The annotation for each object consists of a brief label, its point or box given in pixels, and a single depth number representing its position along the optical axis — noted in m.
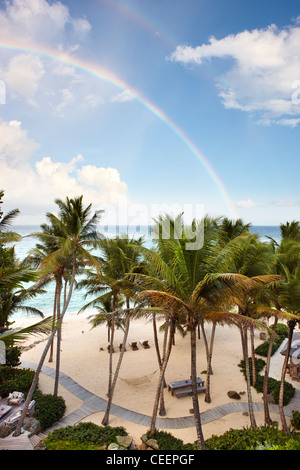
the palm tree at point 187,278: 8.41
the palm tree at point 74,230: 12.59
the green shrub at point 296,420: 10.84
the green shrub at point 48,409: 11.35
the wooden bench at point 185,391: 14.28
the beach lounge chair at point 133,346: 21.77
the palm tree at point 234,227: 16.90
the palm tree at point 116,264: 12.38
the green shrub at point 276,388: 13.08
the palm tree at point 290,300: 10.06
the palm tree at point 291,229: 21.03
